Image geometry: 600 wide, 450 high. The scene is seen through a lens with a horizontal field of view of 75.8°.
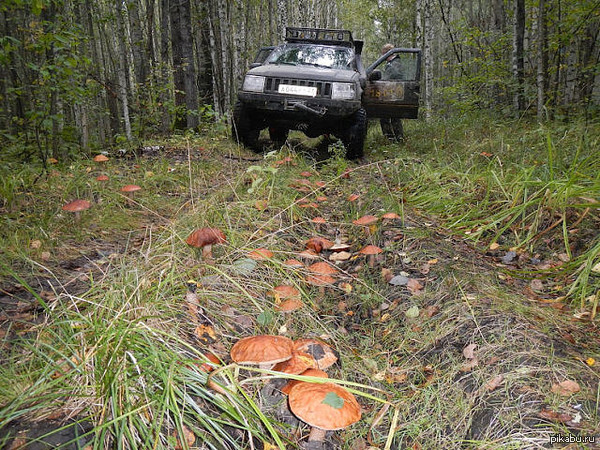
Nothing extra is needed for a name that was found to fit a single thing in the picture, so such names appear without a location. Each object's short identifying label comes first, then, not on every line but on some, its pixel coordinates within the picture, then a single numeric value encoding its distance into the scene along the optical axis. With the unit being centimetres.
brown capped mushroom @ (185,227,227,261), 260
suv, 604
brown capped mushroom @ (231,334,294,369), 169
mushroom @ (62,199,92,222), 325
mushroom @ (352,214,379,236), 313
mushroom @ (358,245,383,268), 282
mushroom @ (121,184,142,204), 379
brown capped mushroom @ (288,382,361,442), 150
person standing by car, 765
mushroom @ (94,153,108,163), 492
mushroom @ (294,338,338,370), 187
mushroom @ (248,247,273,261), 270
